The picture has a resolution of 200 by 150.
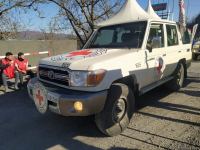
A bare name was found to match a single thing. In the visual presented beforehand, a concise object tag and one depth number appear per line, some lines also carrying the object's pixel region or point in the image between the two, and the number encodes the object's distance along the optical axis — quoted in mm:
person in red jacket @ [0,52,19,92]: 5204
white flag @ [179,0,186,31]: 5774
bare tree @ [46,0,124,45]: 9821
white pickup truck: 2598
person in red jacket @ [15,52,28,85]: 5289
